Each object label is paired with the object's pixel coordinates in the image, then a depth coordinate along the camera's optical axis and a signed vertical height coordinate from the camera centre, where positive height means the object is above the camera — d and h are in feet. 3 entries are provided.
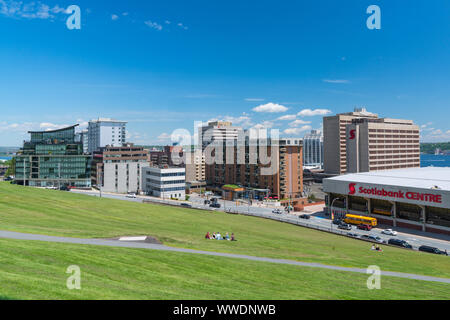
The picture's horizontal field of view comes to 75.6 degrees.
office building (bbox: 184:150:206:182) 533.14 -15.96
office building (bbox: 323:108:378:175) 513.45 +28.18
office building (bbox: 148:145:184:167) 590.51 -1.38
